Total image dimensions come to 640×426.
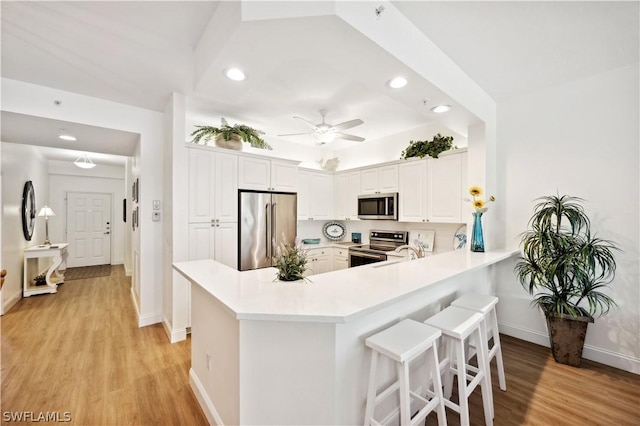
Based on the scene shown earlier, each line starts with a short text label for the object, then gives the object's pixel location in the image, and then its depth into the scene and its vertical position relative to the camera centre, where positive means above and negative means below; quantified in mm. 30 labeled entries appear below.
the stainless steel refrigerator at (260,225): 3518 -192
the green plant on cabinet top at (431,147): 3514 +898
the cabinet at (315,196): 4617 +297
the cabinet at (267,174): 3572 +539
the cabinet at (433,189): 3381 +324
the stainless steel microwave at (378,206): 4051 +98
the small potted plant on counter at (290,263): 1683 -326
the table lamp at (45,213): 5316 -48
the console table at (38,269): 4418 -1043
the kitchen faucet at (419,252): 2747 -417
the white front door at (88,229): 6898 -478
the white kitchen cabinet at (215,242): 3109 -375
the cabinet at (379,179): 4113 +533
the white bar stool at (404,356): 1312 -748
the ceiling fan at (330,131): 3107 +1015
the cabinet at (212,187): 3127 +308
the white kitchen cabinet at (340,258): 4607 -812
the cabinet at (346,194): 4699 +330
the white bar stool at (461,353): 1568 -956
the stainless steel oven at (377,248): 4062 -593
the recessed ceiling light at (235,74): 1973 +1057
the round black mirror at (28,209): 4531 +26
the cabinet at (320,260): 4664 -860
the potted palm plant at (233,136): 3379 +980
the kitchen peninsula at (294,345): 1285 -697
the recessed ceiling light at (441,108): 2533 +1016
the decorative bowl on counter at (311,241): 4762 -525
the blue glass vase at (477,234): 2812 -230
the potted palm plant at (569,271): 2406 -545
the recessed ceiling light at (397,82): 2054 +1034
